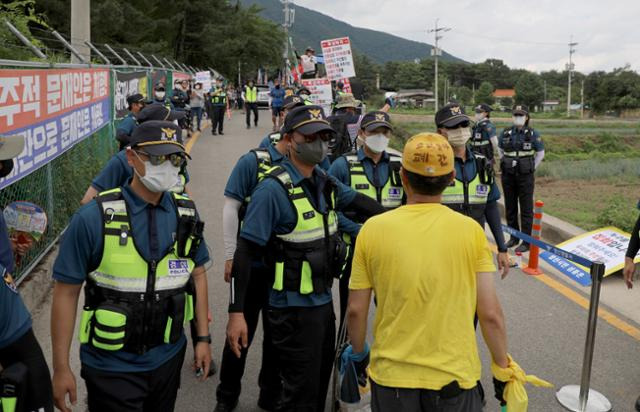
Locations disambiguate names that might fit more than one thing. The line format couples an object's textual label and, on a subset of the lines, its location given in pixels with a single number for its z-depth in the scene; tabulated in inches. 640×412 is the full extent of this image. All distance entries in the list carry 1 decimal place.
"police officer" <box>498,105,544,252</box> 357.4
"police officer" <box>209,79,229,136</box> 861.8
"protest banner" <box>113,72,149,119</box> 514.3
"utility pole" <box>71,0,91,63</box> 561.3
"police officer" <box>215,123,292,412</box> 161.8
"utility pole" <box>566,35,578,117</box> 3870.6
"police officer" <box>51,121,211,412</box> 109.1
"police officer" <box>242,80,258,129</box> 914.7
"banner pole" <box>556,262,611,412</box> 170.9
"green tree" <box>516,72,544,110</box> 4431.1
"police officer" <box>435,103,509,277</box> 191.6
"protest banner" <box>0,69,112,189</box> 208.2
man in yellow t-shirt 100.3
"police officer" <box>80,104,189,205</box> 187.0
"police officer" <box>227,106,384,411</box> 134.3
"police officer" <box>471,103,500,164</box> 432.1
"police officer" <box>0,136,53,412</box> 93.9
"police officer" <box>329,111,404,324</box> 191.0
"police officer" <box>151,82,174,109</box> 504.9
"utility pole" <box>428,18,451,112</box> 2944.1
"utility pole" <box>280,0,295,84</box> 1790.1
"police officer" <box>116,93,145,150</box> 222.2
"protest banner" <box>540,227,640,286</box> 269.4
